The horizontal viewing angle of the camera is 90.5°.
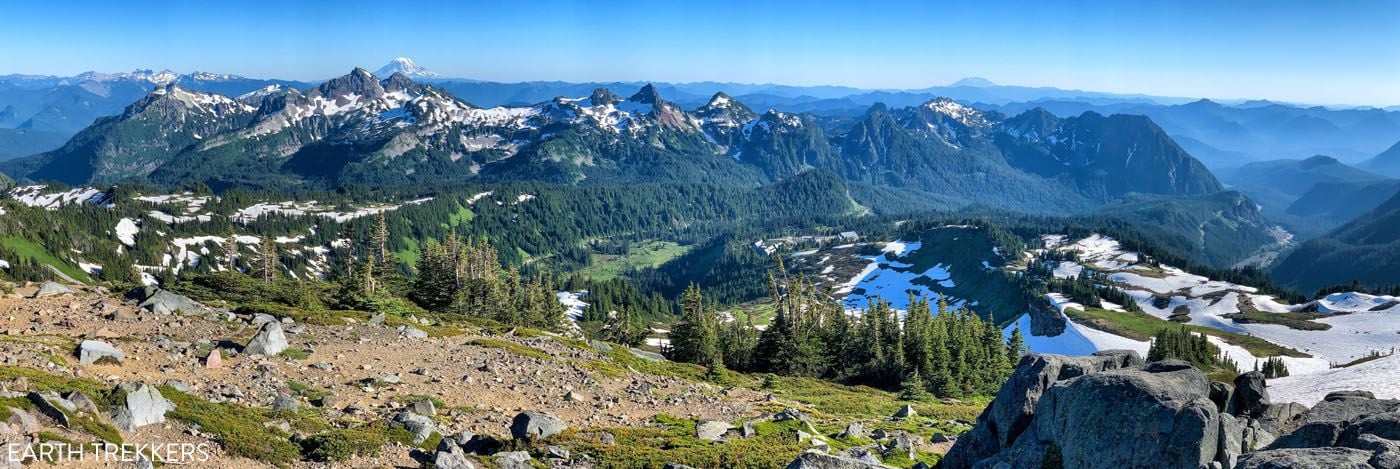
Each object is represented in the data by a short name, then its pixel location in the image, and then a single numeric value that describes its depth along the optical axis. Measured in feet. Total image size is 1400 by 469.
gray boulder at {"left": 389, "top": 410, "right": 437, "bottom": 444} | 89.10
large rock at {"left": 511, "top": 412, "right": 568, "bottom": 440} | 97.14
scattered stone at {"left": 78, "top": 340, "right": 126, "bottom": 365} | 98.72
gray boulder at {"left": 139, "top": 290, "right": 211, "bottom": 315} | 140.97
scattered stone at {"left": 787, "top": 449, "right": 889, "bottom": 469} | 82.89
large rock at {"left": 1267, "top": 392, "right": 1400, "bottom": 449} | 70.28
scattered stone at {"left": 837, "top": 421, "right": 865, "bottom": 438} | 127.54
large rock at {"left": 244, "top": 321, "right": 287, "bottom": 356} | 117.39
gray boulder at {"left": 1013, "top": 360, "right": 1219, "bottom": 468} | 67.51
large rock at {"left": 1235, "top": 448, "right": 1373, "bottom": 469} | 55.52
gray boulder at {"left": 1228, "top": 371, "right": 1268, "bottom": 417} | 92.43
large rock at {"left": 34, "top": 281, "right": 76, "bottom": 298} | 147.65
